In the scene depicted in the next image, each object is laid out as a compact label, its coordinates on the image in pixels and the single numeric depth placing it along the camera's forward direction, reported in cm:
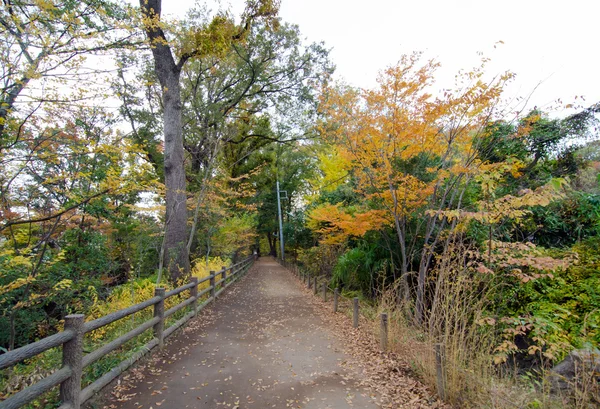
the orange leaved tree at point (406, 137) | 589
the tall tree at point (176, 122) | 959
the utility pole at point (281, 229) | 3142
